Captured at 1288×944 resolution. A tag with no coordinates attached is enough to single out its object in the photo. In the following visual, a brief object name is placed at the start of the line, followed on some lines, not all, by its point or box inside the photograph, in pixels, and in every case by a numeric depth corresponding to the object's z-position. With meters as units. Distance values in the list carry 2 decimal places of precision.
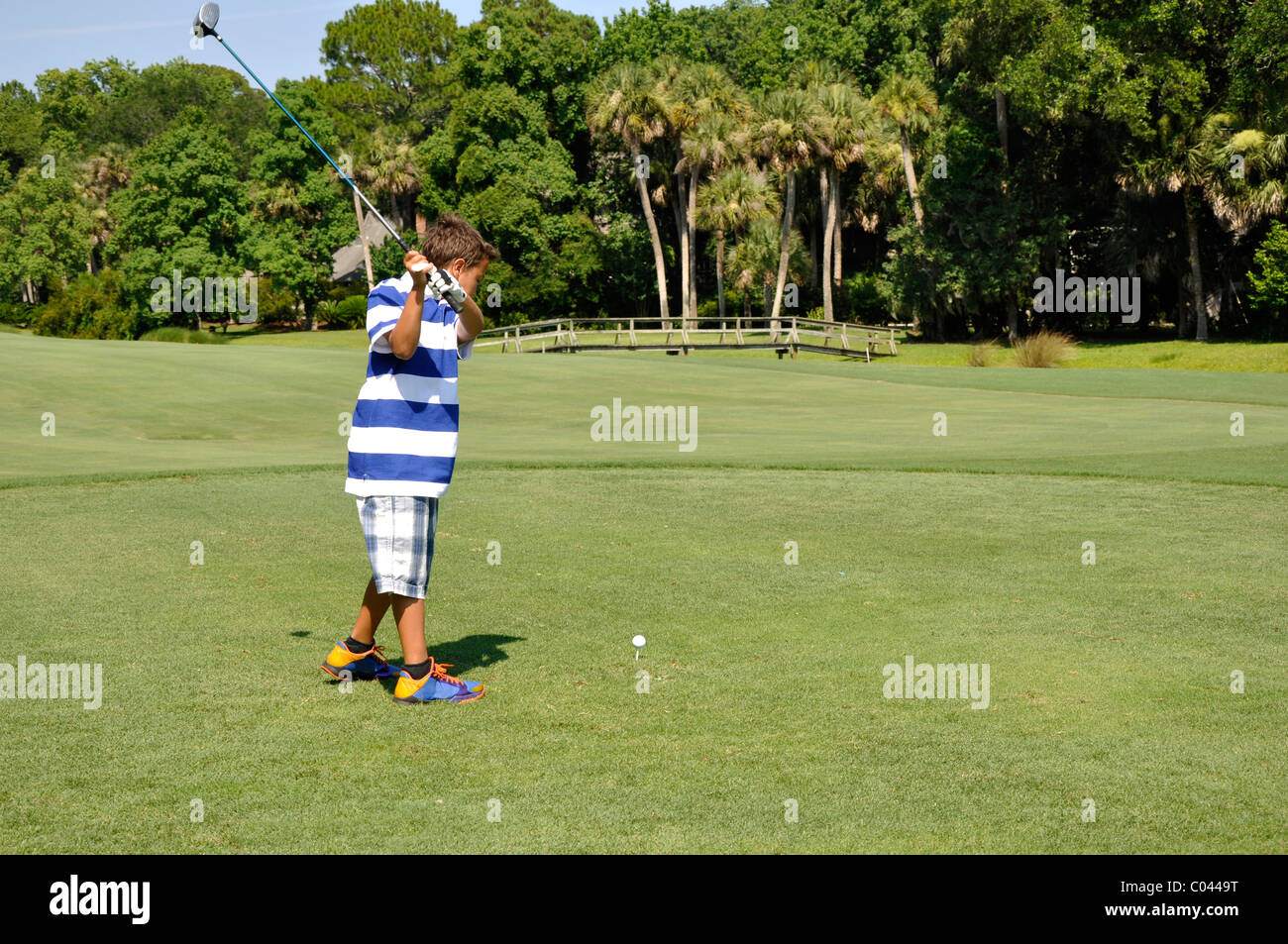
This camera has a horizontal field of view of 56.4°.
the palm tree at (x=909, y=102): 60.62
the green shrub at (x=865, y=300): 73.38
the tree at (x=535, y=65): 72.56
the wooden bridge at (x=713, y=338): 54.03
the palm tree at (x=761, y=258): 68.75
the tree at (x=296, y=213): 77.50
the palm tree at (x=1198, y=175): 49.47
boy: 6.39
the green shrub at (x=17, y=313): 87.94
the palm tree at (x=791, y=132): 59.72
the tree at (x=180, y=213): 73.44
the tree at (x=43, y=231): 85.00
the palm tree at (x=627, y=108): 64.88
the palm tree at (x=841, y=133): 61.16
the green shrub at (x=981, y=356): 48.66
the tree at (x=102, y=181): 96.44
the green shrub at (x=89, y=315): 73.50
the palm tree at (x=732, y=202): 67.31
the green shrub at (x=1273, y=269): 49.06
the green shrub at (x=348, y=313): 80.19
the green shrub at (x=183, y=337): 71.81
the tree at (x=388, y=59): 100.81
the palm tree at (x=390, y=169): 82.94
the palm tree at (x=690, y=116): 64.94
